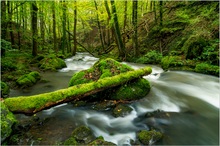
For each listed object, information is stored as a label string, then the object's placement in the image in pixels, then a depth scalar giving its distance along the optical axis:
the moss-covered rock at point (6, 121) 2.82
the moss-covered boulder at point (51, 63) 8.96
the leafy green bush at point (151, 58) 9.60
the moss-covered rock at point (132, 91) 4.63
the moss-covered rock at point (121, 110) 4.04
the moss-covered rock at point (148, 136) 3.10
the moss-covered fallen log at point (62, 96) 3.32
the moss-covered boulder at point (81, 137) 3.01
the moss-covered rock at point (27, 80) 5.98
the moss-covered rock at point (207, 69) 6.73
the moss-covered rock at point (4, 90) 5.08
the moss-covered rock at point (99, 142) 2.89
